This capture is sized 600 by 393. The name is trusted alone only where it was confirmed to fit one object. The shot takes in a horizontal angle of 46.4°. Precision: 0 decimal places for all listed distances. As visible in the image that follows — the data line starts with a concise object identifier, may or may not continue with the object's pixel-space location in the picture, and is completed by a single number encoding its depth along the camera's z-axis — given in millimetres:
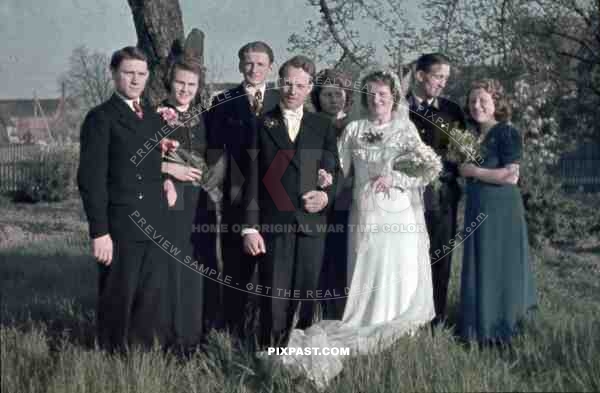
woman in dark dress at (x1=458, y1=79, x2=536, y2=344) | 4645
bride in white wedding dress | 4410
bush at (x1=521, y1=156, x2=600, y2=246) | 10203
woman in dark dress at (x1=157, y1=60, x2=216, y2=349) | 4398
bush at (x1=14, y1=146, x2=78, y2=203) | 17203
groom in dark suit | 4309
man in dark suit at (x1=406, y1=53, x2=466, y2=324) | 4852
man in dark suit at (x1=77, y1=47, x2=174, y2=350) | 4027
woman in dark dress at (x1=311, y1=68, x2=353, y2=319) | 4699
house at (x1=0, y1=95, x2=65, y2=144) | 37181
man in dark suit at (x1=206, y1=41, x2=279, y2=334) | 4535
